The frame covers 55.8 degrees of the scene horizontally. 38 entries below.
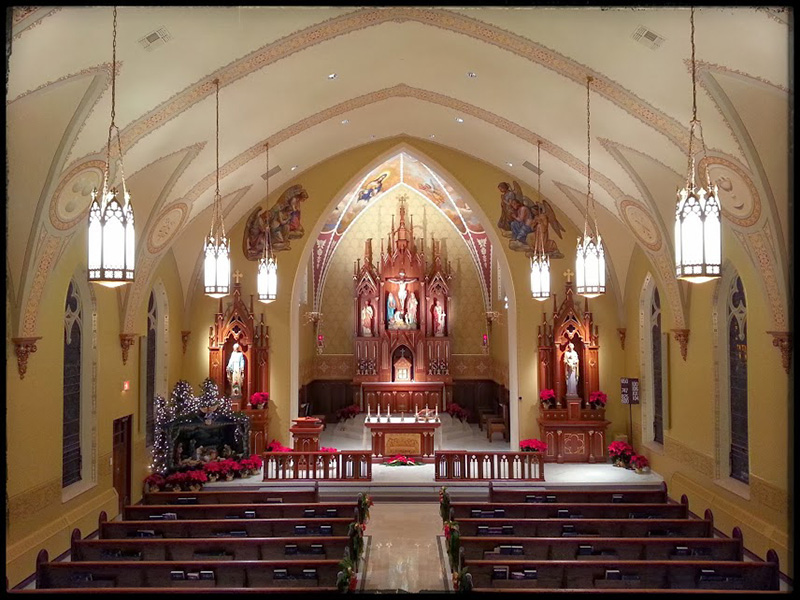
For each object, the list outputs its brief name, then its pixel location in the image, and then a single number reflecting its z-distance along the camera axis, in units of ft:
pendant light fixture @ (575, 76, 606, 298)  40.16
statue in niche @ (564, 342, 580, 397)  65.31
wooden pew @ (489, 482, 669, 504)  45.11
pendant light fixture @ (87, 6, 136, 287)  25.30
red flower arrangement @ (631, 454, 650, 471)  60.75
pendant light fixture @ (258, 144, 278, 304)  51.49
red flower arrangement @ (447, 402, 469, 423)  81.75
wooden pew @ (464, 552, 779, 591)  30.19
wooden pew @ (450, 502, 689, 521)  41.91
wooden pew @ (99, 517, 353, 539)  38.06
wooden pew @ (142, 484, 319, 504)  45.50
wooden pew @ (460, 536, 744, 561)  34.27
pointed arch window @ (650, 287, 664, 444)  61.87
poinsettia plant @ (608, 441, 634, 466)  61.93
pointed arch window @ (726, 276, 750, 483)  46.44
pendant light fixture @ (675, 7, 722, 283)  24.29
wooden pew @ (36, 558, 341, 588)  30.89
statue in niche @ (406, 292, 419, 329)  86.48
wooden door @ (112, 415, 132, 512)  53.47
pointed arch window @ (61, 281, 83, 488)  46.37
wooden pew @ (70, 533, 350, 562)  34.45
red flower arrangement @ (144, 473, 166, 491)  54.95
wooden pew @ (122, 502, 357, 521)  41.55
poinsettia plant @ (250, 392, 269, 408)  66.08
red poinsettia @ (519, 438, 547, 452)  62.08
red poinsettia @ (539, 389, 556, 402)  65.00
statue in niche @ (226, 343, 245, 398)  66.39
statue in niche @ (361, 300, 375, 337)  86.69
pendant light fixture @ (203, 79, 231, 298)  38.83
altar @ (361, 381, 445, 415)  84.70
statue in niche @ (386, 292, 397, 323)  86.48
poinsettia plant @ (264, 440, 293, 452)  63.52
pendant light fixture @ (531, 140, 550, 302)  49.96
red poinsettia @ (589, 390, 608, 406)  64.44
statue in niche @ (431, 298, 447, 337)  86.94
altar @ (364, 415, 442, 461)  64.59
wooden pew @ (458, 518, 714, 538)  38.04
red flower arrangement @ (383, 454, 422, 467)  63.77
